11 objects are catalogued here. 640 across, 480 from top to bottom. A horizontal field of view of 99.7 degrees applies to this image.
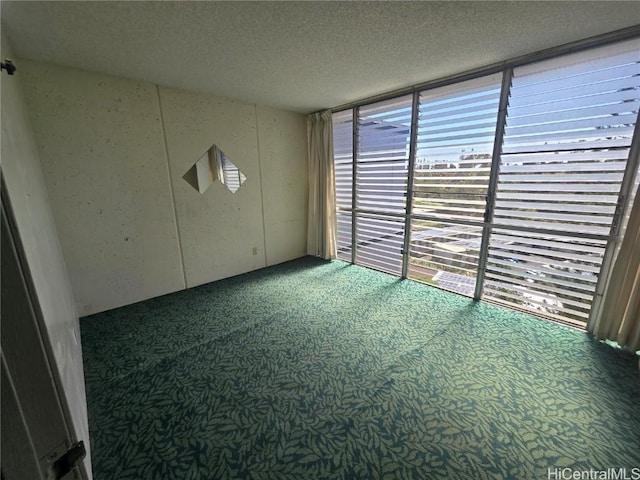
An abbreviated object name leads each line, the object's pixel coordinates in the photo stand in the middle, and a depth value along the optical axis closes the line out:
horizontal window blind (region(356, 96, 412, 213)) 3.29
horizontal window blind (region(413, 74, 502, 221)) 2.64
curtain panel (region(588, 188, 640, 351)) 1.95
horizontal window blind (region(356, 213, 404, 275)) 3.62
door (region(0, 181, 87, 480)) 0.44
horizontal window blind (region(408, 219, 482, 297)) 2.95
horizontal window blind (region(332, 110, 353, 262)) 3.89
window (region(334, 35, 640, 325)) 2.08
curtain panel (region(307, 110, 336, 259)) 4.00
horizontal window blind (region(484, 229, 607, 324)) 2.28
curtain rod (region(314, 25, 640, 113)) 1.90
